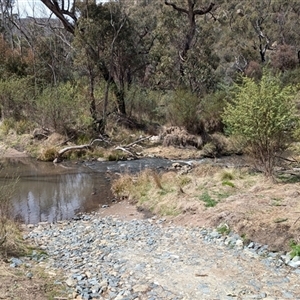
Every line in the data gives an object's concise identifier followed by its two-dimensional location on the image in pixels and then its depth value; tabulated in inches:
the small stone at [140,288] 205.2
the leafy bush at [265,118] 392.5
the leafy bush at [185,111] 834.8
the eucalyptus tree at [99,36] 864.3
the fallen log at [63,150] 762.2
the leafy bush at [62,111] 866.8
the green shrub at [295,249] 233.5
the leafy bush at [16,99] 994.1
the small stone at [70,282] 215.7
